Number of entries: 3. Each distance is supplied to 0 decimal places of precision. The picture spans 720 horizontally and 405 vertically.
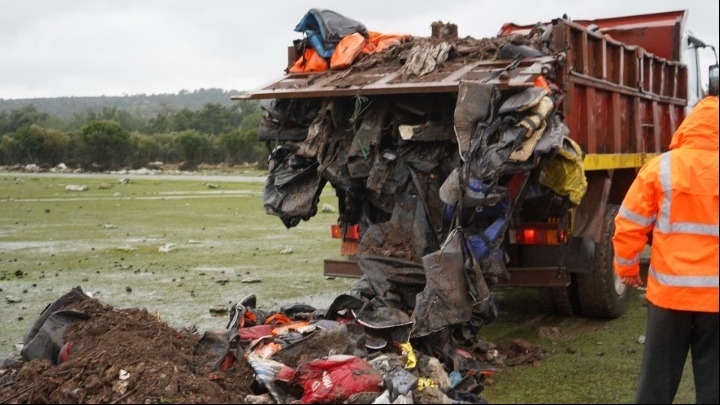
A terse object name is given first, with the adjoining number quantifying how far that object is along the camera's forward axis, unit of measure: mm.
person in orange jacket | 3900
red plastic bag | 4660
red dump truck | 5711
